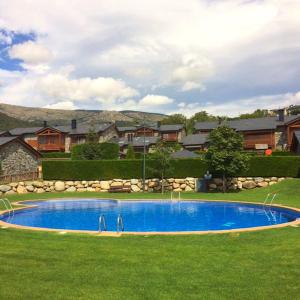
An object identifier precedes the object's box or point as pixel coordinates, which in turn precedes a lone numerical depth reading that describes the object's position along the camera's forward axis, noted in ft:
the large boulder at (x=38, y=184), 116.57
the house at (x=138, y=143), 241.96
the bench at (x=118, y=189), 110.63
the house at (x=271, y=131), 203.62
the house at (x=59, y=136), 246.06
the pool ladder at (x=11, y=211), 65.32
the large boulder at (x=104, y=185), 117.01
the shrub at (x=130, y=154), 160.15
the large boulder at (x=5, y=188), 107.24
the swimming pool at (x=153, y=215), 59.52
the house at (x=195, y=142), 221.46
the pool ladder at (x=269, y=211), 61.03
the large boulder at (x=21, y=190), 111.96
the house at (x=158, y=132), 272.72
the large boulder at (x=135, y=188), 114.73
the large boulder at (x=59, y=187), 118.01
